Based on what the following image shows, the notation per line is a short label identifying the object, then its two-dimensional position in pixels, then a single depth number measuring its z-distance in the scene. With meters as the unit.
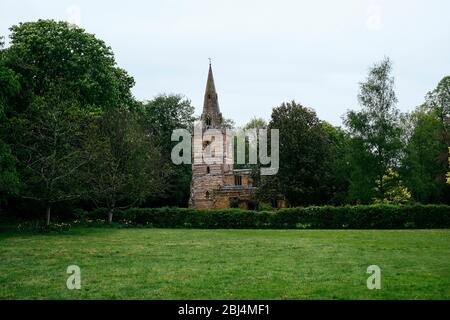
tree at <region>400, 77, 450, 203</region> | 41.56
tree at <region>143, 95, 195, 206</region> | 56.56
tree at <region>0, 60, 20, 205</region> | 24.45
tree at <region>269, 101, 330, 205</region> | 46.28
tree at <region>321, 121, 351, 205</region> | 47.38
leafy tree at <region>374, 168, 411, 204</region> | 41.91
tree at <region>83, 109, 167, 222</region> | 33.26
